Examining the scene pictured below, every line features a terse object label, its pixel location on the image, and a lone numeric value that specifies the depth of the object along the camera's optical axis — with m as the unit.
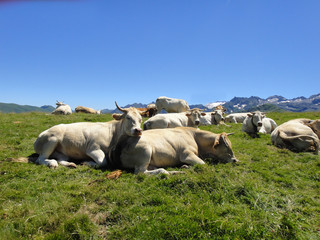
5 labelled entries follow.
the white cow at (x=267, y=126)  16.33
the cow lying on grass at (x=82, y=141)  7.24
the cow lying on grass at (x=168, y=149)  6.77
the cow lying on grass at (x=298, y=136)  9.92
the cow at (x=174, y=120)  13.36
